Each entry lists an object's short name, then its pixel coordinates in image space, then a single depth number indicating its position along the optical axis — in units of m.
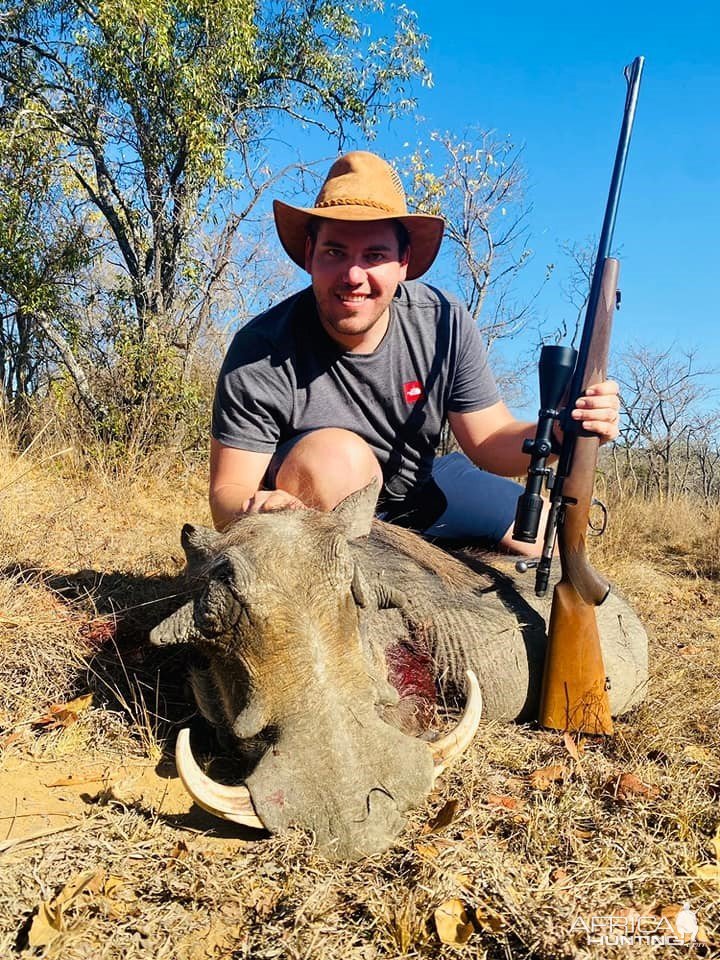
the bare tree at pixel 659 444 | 16.64
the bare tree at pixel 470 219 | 12.55
